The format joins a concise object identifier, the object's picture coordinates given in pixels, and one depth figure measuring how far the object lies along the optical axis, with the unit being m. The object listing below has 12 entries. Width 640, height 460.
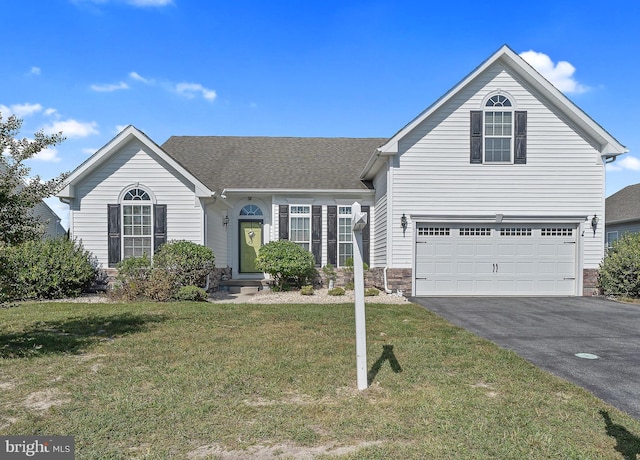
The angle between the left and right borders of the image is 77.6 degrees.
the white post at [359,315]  4.29
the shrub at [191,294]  11.40
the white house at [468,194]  12.69
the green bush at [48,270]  11.44
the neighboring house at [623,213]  21.06
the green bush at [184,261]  11.95
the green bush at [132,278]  11.53
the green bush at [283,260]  13.11
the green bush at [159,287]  11.37
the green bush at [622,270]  12.11
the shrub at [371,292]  12.52
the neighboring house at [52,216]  23.11
